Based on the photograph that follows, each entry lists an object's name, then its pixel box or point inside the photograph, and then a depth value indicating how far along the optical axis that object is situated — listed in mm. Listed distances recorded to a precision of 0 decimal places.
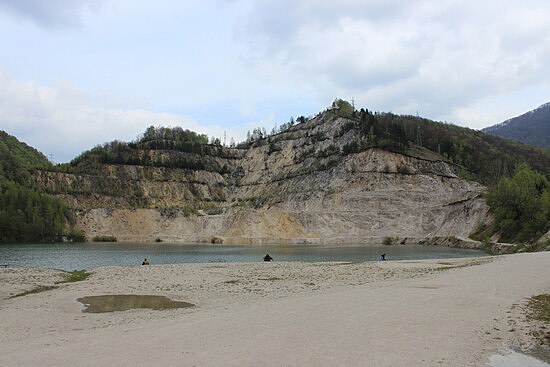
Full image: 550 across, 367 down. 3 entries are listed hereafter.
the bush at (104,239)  120375
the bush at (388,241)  97212
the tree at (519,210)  69688
